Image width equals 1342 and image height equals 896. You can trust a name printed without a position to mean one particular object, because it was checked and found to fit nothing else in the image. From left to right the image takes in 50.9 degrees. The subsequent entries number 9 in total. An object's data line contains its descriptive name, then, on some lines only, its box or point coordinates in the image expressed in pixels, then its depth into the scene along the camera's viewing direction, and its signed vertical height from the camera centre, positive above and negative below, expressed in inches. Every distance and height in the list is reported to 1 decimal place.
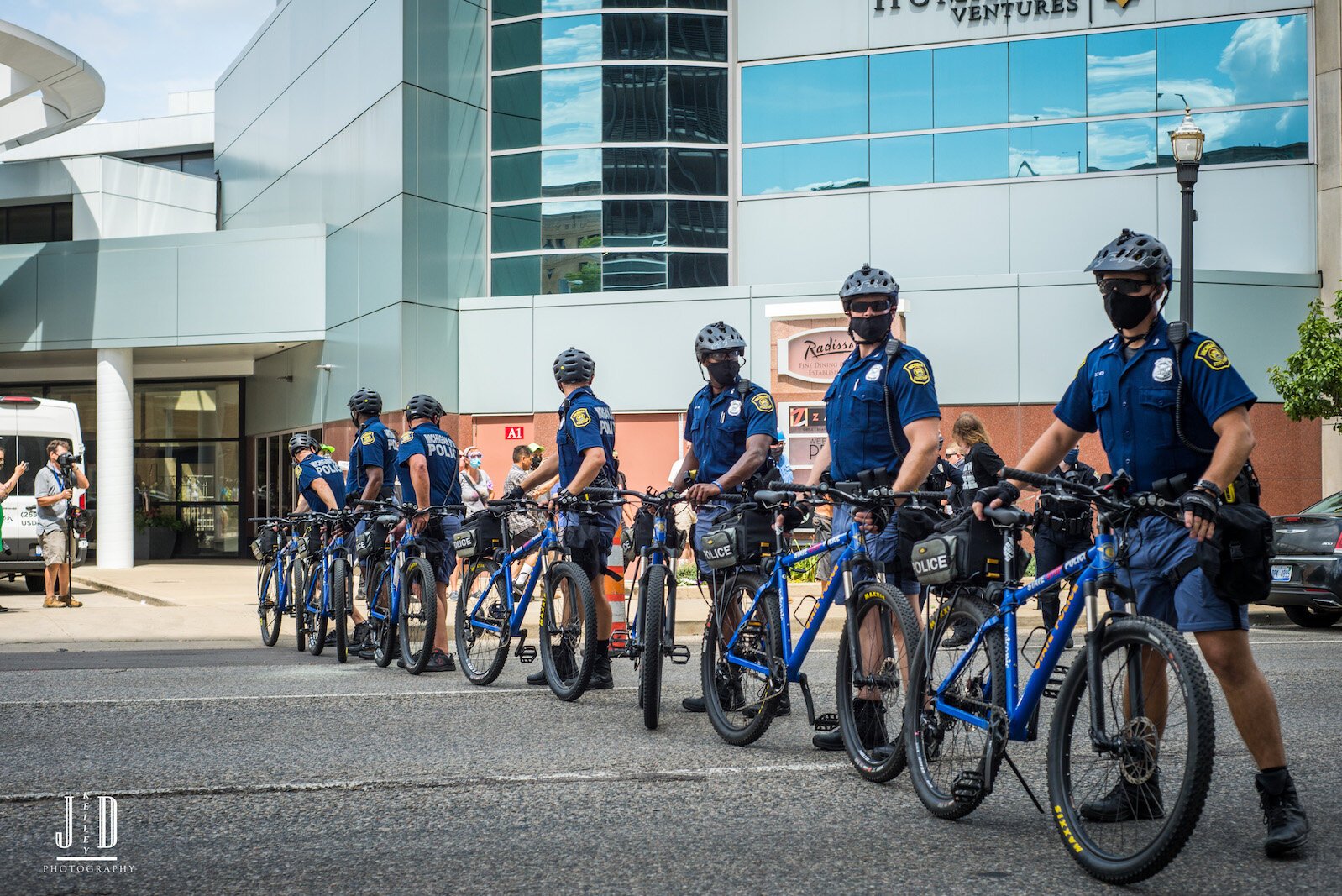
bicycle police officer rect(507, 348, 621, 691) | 323.0 -0.4
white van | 753.0 +9.6
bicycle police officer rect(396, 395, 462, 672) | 388.8 -5.2
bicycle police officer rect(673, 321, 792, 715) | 295.6 +9.5
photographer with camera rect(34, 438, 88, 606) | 674.2 -24.6
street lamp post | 614.2 +129.9
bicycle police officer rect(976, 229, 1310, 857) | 174.1 +2.1
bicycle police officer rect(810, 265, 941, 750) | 238.8 +9.8
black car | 515.2 -36.5
